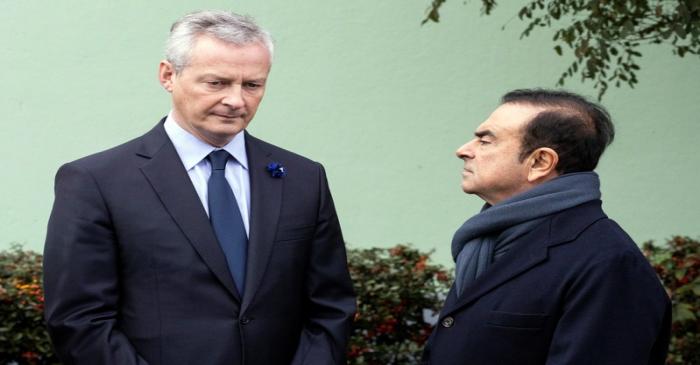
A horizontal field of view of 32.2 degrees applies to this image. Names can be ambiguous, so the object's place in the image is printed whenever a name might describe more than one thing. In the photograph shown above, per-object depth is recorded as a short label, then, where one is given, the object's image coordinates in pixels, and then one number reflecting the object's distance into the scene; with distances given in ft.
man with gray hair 11.13
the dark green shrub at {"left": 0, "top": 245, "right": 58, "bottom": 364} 16.66
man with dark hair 10.21
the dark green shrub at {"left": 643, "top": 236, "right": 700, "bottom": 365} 19.02
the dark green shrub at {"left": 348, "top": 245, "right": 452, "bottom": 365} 18.17
